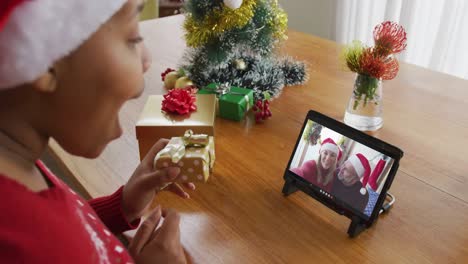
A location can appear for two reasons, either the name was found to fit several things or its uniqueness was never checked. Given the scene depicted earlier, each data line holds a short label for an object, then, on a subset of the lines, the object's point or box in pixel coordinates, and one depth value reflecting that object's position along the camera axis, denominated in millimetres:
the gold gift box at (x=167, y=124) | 885
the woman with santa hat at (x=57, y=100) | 392
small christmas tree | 1059
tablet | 701
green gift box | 1024
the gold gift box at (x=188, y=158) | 741
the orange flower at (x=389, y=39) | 904
